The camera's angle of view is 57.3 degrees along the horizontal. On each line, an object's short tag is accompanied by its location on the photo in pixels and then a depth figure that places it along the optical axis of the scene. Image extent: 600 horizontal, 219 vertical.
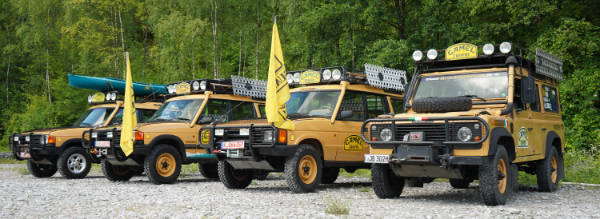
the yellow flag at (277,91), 9.18
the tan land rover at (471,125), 7.45
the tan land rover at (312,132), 9.56
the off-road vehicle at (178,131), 11.84
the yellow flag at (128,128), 11.36
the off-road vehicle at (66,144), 14.14
